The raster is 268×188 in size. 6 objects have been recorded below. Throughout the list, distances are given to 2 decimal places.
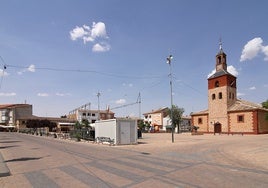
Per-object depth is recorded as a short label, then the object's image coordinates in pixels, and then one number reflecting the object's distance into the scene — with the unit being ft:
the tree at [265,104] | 127.94
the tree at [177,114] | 169.99
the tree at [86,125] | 121.21
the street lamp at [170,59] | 71.68
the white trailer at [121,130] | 68.55
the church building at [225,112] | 109.73
